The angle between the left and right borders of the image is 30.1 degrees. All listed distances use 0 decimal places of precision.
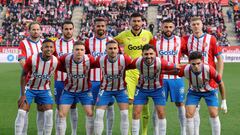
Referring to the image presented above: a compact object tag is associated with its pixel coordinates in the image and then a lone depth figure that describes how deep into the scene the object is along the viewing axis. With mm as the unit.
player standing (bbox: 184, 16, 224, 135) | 8273
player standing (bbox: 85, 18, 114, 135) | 8414
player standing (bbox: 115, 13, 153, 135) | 8688
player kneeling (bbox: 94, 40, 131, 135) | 7695
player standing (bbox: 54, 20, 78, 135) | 8173
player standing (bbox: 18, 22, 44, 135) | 8227
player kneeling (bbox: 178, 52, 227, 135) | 7574
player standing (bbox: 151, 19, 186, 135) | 8320
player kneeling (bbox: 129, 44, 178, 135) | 7669
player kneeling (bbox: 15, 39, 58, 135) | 7660
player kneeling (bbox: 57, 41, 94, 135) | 7712
